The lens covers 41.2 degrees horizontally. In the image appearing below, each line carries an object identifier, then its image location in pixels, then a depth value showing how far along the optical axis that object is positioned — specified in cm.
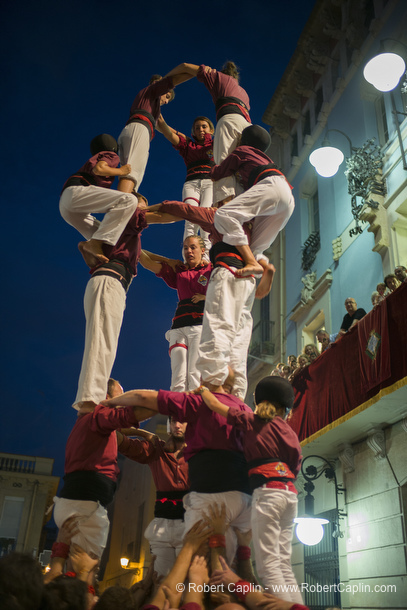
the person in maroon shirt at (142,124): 627
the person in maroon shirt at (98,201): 546
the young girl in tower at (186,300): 671
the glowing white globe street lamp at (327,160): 1330
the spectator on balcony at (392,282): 833
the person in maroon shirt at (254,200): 495
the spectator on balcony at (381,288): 885
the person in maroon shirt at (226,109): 582
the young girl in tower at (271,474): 336
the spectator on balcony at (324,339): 1020
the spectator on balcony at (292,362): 1146
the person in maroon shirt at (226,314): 454
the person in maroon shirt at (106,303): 487
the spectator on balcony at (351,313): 1030
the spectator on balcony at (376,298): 889
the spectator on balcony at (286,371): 1134
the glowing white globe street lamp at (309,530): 879
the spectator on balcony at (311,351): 1057
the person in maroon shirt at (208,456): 362
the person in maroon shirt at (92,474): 407
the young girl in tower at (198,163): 855
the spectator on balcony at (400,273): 840
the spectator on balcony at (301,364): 1056
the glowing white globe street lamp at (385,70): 1012
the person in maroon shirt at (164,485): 462
